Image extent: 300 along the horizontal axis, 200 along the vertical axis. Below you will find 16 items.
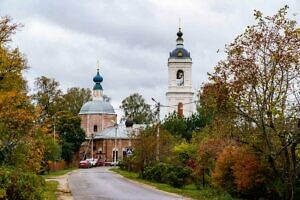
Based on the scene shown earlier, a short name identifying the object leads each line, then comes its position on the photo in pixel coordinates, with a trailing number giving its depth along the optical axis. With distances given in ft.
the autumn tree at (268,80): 70.18
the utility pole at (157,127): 181.88
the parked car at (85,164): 302.86
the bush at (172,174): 145.38
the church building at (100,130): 369.30
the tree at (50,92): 278.95
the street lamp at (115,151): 365.20
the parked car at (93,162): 315.45
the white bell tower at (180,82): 347.36
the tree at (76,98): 363.76
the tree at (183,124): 272.43
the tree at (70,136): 315.37
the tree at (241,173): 96.63
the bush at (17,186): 61.57
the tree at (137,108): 385.09
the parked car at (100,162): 333.01
